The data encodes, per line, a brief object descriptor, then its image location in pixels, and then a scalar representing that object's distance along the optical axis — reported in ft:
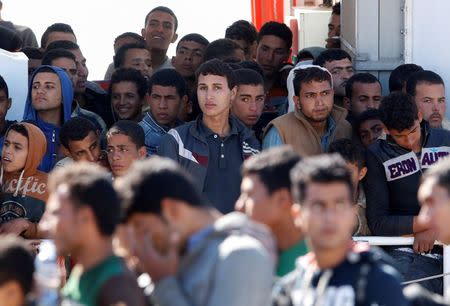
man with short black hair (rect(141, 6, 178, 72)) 61.54
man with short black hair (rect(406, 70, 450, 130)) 45.88
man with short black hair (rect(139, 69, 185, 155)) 46.47
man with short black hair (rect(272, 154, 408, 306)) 24.71
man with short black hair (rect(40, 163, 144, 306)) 25.38
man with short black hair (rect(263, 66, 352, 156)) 43.83
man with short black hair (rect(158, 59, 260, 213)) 42.40
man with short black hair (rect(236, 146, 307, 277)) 27.11
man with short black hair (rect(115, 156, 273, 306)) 24.32
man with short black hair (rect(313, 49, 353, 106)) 51.50
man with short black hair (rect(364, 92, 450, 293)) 40.76
